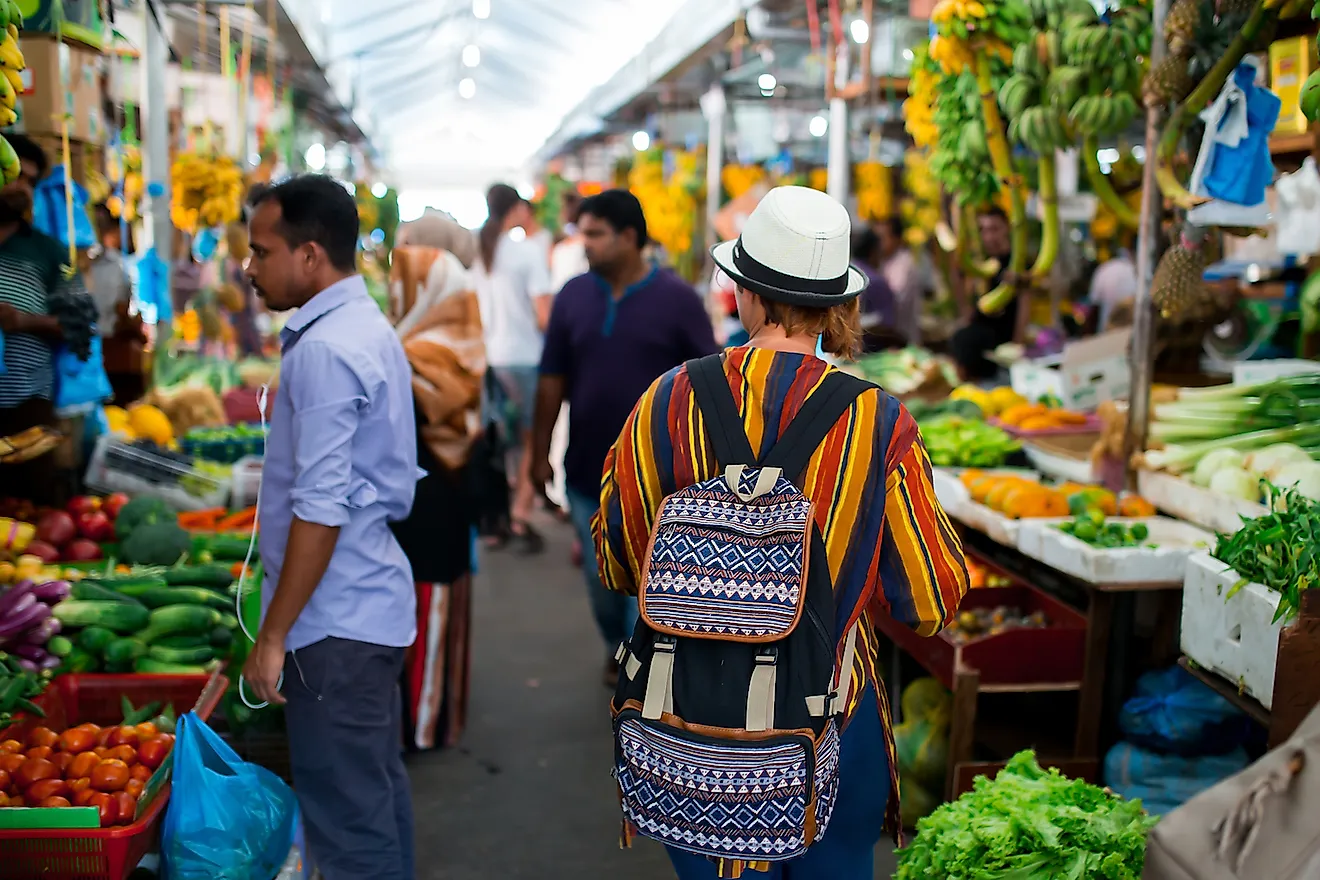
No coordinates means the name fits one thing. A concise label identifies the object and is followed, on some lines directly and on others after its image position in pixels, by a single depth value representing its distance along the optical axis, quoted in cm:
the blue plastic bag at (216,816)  246
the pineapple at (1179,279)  383
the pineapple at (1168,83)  371
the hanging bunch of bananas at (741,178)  1100
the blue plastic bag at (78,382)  396
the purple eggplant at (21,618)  309
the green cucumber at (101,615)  323
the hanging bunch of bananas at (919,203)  935
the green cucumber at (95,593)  336
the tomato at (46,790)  250
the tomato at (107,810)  242
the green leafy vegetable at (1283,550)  244
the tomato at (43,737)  272
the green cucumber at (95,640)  320
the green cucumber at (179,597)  341
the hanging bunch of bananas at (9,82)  254
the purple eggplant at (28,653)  311
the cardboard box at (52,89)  416
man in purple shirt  436
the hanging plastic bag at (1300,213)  534
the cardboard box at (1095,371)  493
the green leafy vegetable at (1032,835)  239
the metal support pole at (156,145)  581
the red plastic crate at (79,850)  233
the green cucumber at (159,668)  321
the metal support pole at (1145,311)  388
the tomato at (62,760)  262
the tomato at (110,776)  254
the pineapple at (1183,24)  362
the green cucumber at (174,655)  326
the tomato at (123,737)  277
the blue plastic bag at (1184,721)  328
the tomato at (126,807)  244
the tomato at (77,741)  270
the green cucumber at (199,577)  360
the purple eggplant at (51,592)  328
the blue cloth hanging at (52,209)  418
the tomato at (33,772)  255
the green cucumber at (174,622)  330
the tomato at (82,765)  258
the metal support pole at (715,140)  916
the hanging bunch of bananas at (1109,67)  402
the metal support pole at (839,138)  632
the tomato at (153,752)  269
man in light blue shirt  245
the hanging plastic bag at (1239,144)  352
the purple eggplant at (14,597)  314
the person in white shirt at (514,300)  736
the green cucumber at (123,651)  318
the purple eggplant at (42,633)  313
